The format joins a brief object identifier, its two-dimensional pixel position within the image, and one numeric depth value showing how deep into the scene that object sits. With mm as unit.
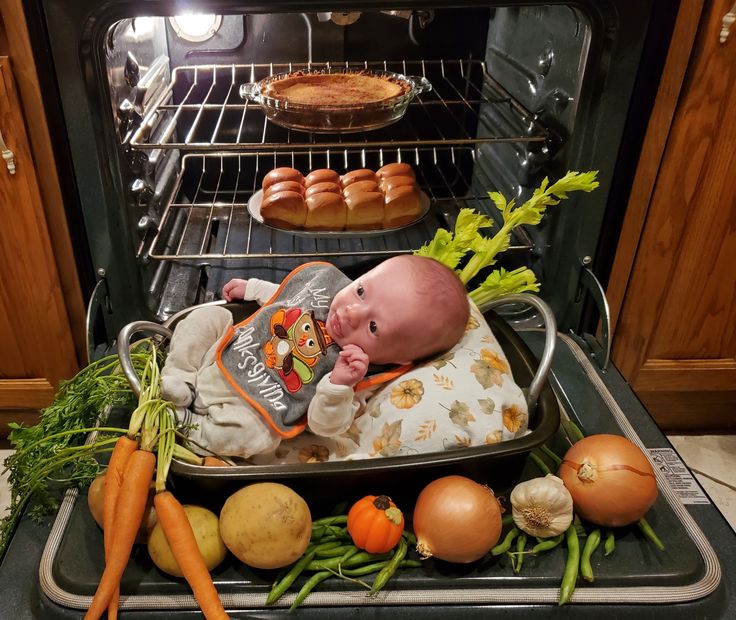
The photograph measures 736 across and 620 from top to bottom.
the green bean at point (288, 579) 895
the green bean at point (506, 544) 949
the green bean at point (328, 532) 966
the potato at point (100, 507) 944
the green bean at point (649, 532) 975
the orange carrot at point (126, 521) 860
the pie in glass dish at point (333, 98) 1309
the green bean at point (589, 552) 922
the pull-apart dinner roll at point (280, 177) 1565
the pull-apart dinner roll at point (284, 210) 1493
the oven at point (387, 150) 1039
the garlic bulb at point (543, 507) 951
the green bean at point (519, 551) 934
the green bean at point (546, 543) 954
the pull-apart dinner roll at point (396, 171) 1599
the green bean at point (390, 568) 906
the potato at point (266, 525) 884
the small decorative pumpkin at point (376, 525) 918
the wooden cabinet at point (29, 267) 1118
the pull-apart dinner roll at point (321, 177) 1578
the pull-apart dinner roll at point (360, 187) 1552
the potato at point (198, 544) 909
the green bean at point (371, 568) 927
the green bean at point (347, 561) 929
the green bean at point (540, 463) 1071
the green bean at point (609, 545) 967
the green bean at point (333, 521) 975
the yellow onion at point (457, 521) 906
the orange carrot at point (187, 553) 863
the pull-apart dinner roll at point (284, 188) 1517
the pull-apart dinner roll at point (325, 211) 1521
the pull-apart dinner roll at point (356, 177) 1592
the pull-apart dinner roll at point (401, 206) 1544
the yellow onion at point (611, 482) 968
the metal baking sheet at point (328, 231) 1521
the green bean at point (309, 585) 891
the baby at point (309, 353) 1006
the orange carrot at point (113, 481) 900
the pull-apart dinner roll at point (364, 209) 1534
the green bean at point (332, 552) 948
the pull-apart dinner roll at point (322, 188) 1543
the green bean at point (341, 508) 998
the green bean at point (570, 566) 902
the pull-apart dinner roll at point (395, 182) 1567
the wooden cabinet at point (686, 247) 1182
